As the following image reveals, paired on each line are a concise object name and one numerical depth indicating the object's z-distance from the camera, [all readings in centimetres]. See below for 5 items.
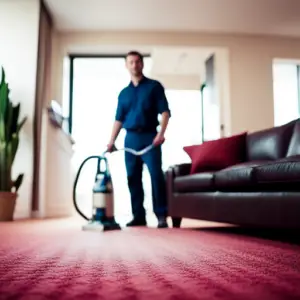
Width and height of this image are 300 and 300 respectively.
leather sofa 186
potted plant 369
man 310
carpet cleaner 274
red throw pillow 284
